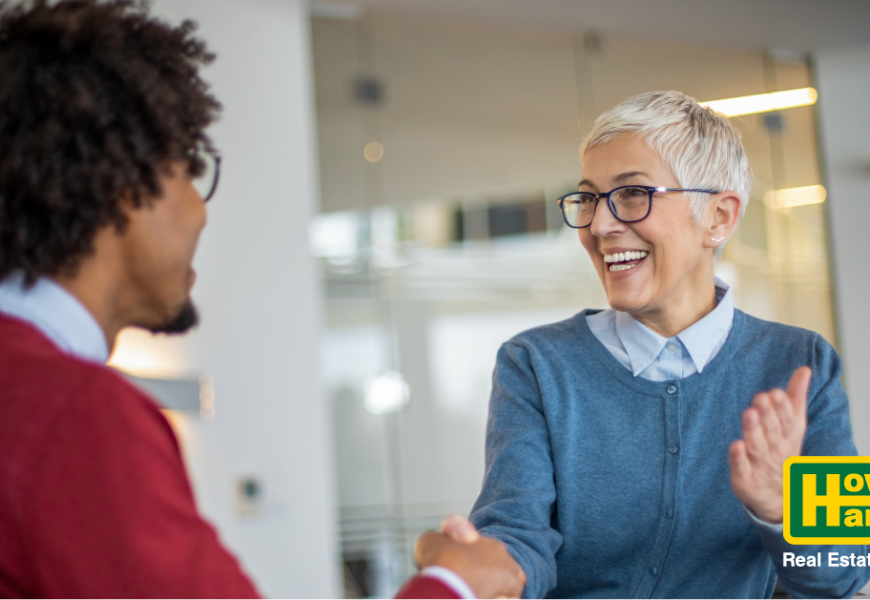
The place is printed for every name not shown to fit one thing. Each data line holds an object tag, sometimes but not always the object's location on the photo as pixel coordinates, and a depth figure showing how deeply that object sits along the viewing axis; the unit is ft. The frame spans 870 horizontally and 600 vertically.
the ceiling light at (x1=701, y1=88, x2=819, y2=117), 18.83
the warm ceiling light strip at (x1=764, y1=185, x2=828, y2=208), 18.80
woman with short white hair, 4.84
